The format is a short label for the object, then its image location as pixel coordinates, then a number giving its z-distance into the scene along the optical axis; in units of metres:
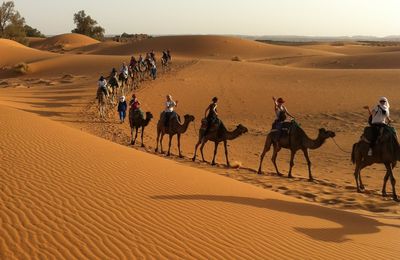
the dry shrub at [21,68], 49.34
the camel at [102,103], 23.75
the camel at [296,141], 13.64
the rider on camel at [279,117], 14.31
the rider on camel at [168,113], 16.65
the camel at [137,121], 18.44
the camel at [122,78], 28.11
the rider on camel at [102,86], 23.72
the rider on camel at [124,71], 28.12
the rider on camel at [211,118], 15.02
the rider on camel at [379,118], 11.68
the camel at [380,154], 11.73
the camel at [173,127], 16.08
